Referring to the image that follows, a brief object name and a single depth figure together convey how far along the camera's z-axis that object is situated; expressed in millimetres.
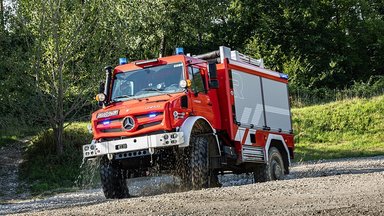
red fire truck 13250
